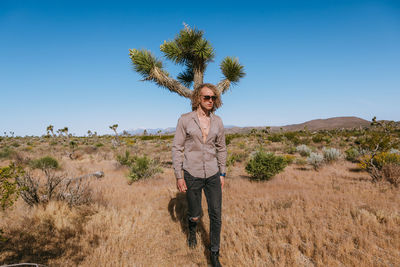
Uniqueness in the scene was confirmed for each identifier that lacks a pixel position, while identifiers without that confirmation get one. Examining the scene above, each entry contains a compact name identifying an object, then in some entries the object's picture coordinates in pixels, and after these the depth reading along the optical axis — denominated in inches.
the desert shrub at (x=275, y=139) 852.7
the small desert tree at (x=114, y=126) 1100.1
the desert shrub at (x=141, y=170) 268.9
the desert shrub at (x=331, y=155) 371.9
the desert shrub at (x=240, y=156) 456.8
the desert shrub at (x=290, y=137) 848.9
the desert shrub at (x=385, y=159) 255.1
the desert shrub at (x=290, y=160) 399.8
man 91.4
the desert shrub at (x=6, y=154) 445.7
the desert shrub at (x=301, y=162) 387.2
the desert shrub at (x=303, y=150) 489.7
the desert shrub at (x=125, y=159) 377.6
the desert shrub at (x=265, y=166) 264.4
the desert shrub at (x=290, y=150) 549.3
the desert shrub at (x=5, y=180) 62.6
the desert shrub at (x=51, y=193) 143.9
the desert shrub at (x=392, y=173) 201.4
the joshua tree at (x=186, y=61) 261.9
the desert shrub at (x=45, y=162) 328.6
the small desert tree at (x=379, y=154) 225.8
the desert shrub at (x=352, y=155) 389.0
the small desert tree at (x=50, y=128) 1153.1
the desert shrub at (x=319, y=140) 747.1
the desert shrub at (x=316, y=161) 336.3
